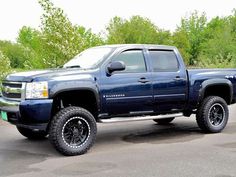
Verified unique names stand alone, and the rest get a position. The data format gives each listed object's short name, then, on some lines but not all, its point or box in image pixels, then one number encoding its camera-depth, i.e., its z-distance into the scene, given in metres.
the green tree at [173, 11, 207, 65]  74.44
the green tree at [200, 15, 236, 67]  58.34
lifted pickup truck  7.08
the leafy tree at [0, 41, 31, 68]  78.86
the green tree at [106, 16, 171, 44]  69.31
